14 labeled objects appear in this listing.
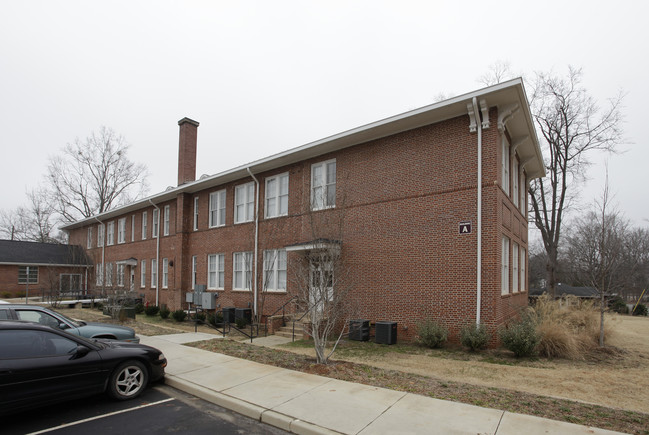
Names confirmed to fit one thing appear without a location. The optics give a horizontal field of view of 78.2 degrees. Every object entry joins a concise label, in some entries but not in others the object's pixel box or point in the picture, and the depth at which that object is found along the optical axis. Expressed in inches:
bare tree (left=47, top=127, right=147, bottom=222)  1790.1
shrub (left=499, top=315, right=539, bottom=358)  382.0
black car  211.8
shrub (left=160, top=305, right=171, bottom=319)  799.1
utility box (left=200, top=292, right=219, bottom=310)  772.8
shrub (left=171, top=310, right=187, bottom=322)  748.6
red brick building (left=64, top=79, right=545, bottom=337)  450.3
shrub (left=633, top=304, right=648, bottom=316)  1190.3
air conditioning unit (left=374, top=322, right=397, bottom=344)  471.5
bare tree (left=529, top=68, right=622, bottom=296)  1027.9
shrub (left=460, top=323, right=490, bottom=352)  409.1
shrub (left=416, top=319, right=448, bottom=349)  434.9
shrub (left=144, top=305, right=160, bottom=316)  868.6
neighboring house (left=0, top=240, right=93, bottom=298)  1408.7
